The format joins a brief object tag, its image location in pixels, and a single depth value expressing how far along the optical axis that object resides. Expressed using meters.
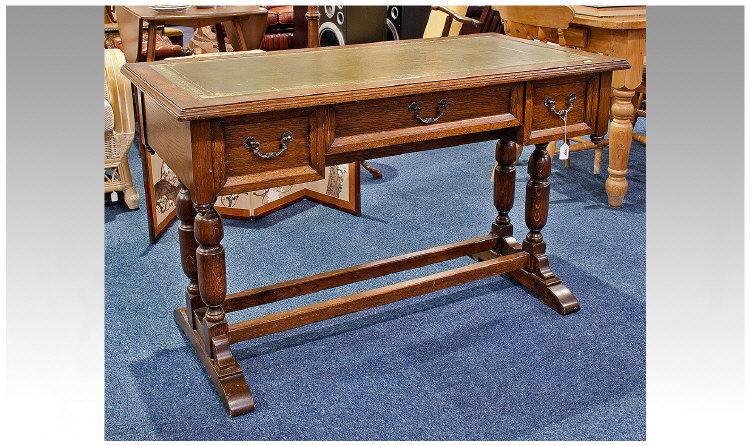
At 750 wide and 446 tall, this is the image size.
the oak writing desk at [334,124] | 2.02
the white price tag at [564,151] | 2.52
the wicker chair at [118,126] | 3.65
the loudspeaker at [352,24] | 6.27
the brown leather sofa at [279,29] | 6.96
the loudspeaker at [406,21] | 6.40
